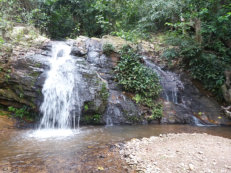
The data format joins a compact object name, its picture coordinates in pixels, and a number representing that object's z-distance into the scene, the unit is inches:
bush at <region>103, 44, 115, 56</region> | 337.0
